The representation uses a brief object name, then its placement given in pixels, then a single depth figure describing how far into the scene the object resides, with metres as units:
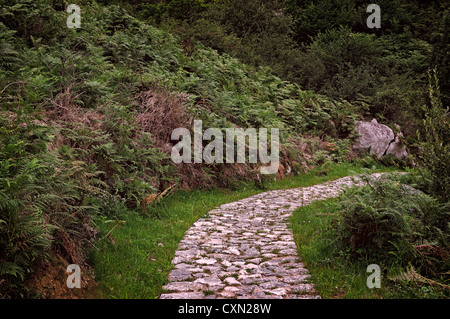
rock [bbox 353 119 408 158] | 17.50
